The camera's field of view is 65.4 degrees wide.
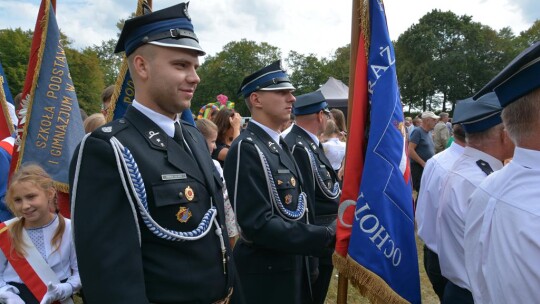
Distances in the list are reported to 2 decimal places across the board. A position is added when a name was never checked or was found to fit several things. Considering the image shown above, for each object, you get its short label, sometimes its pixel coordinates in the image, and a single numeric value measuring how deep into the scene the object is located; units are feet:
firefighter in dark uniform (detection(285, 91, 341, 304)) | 12.31
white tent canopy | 58.28
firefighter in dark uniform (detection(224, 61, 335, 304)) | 8.99
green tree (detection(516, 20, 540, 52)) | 172.68
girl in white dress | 9.10
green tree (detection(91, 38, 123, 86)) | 190.39
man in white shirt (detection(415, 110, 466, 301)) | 10.31
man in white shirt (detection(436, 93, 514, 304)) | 8.82
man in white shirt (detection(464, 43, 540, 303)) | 4.67
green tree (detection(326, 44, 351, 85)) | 197.77
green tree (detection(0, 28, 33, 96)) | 98.99
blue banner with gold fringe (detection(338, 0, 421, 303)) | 8.14
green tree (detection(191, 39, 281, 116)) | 207.41
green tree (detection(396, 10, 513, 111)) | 158.92
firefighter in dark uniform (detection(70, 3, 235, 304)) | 5.22
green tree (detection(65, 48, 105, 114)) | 119.03
